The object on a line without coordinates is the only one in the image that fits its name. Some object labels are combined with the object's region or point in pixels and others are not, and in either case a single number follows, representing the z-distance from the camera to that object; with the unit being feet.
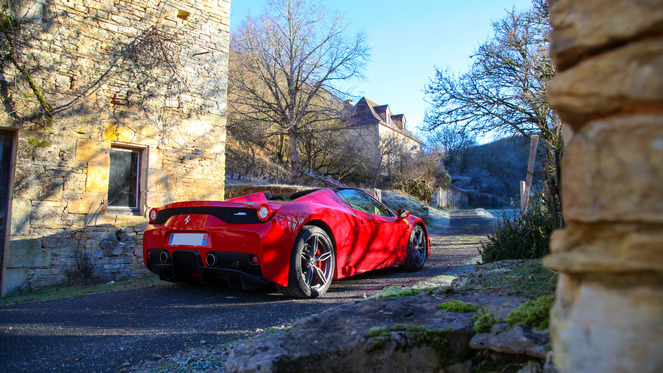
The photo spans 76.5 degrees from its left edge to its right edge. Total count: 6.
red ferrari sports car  13.07
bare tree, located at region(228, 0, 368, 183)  63.82
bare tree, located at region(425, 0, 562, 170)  38.29
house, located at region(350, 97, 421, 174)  72.50
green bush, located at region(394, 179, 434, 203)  84.38
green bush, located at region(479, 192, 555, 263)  16.97
